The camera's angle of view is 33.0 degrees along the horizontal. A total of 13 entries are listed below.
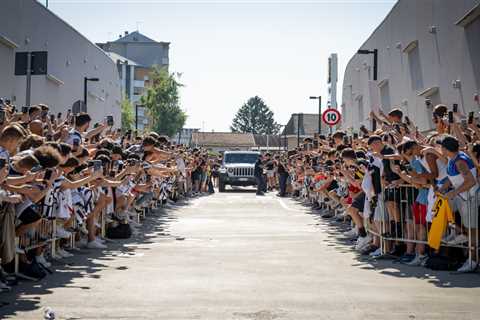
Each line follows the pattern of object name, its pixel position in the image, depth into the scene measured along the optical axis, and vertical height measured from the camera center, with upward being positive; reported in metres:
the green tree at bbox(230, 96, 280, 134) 173.12 +15.82
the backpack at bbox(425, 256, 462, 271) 11.59 -0.99
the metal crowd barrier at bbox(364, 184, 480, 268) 11.46 -0.43
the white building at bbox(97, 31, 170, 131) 133.50 +23.18
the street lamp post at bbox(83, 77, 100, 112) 38.50 +4.98
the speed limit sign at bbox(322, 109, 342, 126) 33.44 +3.21
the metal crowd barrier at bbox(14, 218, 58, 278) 10.26 -0.65
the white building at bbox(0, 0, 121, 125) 29.05 +6.14
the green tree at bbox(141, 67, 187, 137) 84.75 +9.53
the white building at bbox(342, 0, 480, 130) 21.67 +4.63
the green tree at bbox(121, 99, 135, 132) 91.62 +8.81
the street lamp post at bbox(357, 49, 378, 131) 26.84 +4.82
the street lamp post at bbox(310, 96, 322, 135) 47.49 +5.57
